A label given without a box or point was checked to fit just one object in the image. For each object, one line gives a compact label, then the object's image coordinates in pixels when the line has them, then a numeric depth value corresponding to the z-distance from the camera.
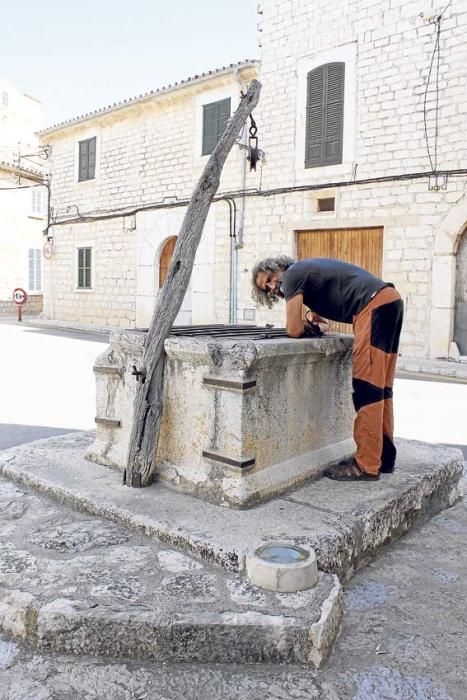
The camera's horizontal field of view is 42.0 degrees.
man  3.07
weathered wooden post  2.99
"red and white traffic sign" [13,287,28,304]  19.73
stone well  2.78
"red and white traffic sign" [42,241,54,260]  18.77
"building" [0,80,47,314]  24.42
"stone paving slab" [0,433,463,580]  2.42
